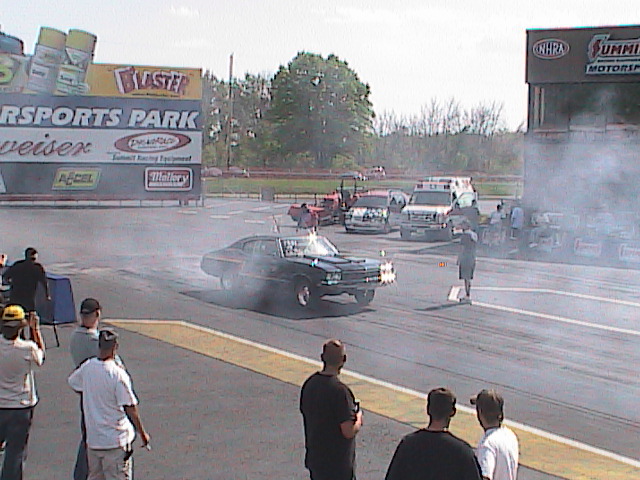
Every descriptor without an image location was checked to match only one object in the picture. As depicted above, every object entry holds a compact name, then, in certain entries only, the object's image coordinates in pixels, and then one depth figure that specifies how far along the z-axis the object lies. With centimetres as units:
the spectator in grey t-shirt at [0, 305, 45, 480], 655
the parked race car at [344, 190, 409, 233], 3462
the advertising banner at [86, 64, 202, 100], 4584
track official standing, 1703
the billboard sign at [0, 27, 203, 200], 4388
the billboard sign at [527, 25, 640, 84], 2978
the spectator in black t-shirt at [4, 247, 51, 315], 1104
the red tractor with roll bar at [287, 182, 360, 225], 3831
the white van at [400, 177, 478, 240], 3209
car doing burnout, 1555
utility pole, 6844
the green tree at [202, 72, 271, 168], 6062
